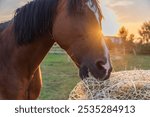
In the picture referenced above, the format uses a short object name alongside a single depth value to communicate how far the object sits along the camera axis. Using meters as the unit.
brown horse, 0.69
